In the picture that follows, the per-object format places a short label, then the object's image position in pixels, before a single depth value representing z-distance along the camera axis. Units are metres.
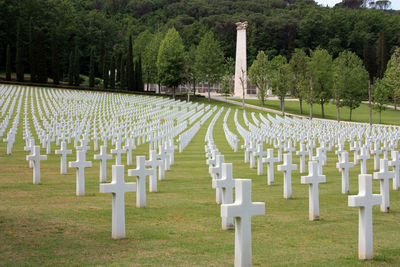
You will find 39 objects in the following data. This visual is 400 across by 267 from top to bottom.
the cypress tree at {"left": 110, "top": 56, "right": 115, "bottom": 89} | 82.62
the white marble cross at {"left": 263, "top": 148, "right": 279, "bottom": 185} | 13.26
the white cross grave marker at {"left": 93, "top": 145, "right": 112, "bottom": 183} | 12.80
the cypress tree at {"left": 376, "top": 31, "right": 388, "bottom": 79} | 95.38
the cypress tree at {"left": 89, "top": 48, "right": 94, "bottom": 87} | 81.38
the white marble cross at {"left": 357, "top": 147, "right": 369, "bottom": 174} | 13.38
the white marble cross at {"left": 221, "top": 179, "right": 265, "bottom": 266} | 5.82
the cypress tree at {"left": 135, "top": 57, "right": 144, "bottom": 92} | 87.26
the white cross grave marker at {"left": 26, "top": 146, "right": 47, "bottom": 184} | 12.68
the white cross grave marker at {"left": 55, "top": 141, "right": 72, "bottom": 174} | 14.12
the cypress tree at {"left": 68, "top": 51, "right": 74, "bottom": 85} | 80.98
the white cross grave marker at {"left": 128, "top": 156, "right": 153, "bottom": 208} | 9.50
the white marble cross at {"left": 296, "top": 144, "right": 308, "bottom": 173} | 15.76
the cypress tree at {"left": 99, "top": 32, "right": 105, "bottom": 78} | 93.46
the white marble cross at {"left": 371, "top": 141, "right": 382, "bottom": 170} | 16.17
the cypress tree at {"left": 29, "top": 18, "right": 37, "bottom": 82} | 77.75
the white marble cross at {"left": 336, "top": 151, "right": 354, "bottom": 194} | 11.71
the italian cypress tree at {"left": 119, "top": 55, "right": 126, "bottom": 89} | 85.88
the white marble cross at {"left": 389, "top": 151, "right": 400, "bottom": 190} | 11.92
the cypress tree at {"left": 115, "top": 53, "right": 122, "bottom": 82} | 90.12
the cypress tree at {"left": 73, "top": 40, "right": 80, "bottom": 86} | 82.25
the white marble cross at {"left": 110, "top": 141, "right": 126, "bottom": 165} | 15.10
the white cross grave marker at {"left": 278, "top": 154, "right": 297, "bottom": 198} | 11.09
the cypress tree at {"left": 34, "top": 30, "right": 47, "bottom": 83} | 78.06
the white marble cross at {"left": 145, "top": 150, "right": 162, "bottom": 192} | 12.13
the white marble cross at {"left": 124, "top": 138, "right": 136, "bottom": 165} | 16.97
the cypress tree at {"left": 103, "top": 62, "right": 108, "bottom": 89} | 82.10
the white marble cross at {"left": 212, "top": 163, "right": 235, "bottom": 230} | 8.26
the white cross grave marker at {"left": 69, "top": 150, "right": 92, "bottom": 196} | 10.74
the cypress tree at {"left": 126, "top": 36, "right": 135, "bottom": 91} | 85.44
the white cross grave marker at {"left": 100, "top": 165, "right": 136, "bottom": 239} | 7.44
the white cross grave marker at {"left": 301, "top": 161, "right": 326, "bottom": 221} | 8.91
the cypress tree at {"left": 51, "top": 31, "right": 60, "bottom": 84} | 79.30
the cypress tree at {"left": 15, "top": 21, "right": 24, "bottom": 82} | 77.06
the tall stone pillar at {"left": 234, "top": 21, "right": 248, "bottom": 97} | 88.83
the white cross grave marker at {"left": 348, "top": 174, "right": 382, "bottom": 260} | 6.64
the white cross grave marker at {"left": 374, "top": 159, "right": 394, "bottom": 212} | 9.57
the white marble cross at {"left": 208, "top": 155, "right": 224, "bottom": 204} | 9.96
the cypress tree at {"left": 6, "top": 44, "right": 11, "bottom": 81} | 76.46
